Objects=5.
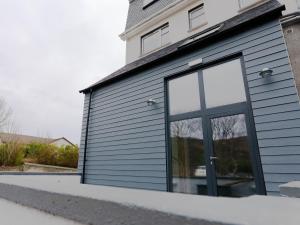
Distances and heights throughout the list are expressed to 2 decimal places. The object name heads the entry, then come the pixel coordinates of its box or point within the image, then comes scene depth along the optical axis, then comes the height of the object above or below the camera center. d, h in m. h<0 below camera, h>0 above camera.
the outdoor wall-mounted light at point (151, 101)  5.23 +1.68
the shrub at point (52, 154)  11.91 +0.65
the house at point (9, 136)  11.06 +1.98
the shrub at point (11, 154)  9.41 +0.51
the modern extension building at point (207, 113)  3.41 +1.17
